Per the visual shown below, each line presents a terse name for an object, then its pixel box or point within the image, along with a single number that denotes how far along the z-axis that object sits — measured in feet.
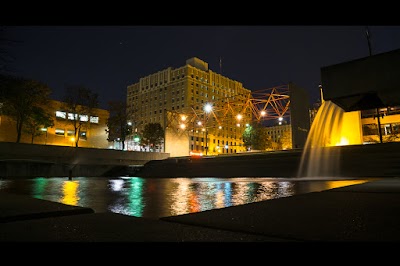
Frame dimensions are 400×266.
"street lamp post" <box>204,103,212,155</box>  133.40
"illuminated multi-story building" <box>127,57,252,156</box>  335.47
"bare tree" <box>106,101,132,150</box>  175.42
